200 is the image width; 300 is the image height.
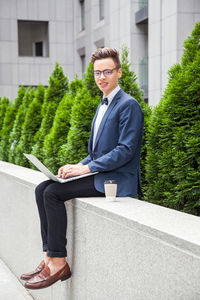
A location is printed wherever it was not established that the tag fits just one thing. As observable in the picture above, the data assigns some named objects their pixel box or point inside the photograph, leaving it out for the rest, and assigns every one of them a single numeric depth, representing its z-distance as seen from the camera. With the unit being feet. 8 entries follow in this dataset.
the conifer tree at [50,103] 26.00
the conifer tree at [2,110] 37.76
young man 11.85
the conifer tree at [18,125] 30.37
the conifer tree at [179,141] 13.10
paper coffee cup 11.64
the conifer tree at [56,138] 22.35
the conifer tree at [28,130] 28.40
